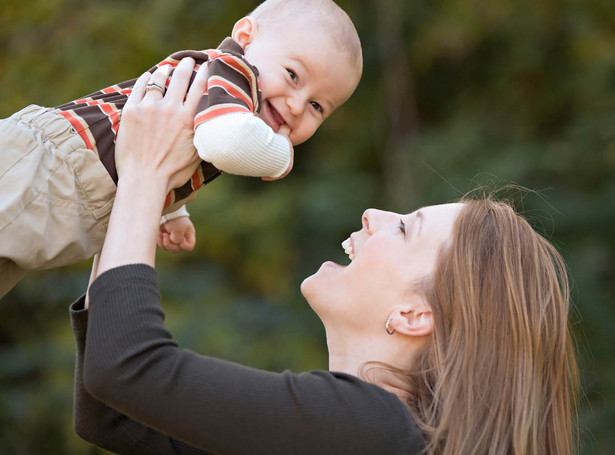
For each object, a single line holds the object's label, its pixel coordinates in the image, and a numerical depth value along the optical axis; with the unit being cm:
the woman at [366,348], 183
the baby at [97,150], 192
